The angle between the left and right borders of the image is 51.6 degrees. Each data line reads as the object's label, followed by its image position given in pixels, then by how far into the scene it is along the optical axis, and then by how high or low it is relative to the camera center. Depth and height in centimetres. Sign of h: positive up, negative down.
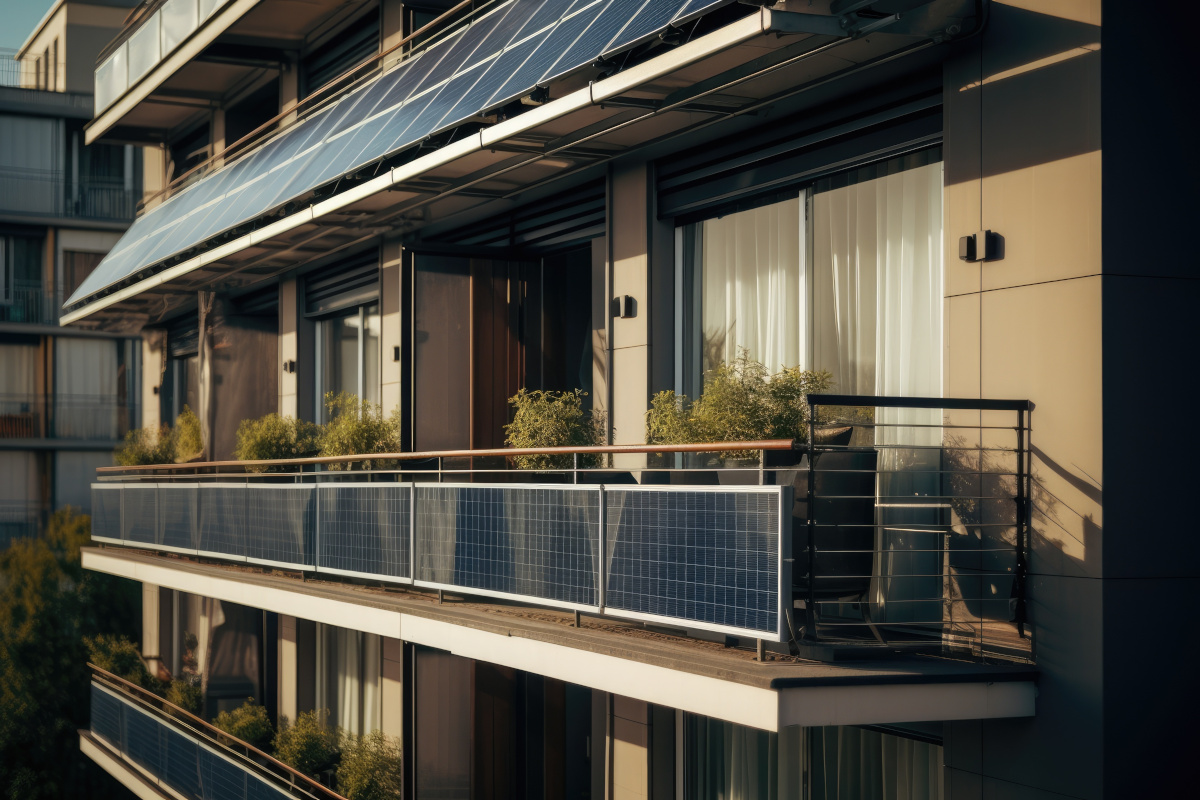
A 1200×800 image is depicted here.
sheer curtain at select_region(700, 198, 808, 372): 930 +84
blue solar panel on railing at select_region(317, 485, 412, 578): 1087 -125
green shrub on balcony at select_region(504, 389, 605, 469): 1037 -30
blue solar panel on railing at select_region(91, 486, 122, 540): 1958 -192
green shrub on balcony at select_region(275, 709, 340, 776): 1546 -446
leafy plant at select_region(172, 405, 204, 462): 1947 -68
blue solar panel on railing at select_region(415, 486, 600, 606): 827 -108
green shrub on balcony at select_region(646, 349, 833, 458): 792 -9
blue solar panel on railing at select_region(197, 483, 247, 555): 1435 -150
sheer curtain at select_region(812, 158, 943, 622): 785 +51
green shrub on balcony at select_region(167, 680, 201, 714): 1947 -477
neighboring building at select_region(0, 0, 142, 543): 3769 +267
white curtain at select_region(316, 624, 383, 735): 1589 -378
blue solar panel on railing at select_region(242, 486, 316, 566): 1266 -138
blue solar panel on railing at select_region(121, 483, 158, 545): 1762 -176
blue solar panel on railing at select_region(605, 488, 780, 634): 649 -92
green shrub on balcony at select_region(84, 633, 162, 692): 2175 -477
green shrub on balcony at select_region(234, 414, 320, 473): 1591 -60
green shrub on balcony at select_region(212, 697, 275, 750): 1688 -455
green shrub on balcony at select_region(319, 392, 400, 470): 1407 -47
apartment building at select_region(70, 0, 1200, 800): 662 +9
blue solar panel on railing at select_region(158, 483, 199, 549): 1596 -161
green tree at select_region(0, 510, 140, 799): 2722 -607
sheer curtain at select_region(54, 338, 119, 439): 3841 +17
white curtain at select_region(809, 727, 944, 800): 769 -240
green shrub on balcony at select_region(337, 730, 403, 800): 1395 -432
